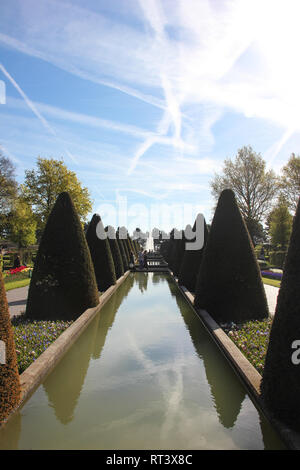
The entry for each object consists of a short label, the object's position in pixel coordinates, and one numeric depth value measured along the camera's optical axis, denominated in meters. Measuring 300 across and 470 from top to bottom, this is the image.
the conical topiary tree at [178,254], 20.52
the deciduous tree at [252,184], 35.09
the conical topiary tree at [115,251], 20.00
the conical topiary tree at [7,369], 4.28
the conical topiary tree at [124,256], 25.05
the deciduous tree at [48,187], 34.56
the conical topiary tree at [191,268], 15.23
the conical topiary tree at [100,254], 15.34
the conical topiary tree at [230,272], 8.92
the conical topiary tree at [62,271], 9.29
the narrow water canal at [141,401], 3.92
